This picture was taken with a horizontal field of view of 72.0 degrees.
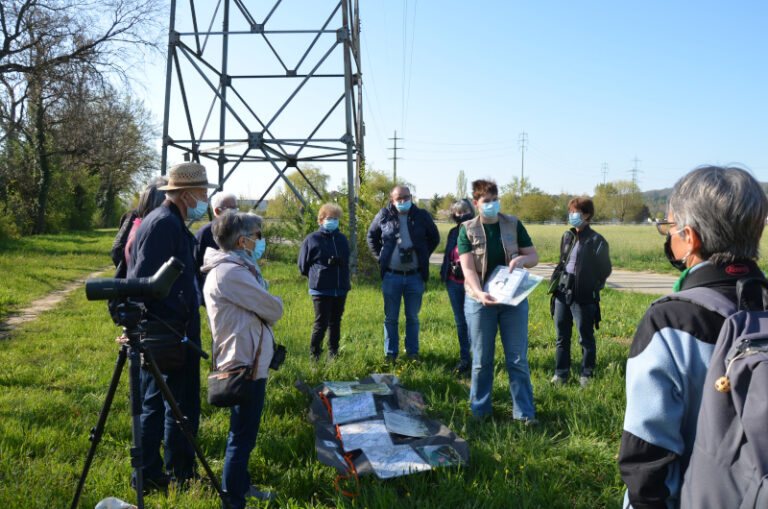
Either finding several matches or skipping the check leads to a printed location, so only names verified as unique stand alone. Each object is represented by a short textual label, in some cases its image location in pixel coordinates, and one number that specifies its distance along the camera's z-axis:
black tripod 2.34
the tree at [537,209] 77.69
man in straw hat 2.99
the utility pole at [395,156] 72.12
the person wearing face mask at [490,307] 4.13
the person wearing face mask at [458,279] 5.77
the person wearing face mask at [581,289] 5.11
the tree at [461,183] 90.62
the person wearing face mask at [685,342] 1.48
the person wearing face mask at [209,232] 4.47
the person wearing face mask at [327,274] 5.64
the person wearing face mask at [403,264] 5.88
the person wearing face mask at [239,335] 2.87
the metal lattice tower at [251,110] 10.39
